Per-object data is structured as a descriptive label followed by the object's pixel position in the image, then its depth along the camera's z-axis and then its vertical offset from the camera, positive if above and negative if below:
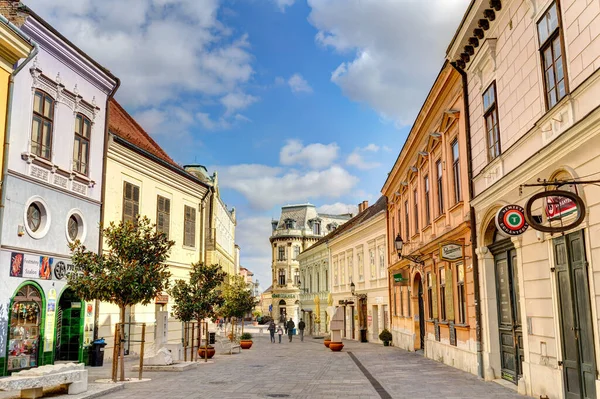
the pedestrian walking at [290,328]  44.01 -1.78
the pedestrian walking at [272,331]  40.94 -1.85
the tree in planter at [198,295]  21.47 +0.39
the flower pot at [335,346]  28.53 -2.06
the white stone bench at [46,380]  10.68 -1.39
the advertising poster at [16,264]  15.45 +1.15
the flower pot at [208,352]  22.70 -1.83
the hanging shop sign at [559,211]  8.67 +1.49
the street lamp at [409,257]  22.83 +1.82
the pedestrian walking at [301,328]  43.84 -1.78
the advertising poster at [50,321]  17.11 -0.41
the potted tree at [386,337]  31.45 -1.82
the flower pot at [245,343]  31.24 -2.07
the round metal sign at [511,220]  11.10 +1.55
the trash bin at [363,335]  38.09 -2.09
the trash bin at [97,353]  19.39 -1.57
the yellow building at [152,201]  21.86 +4.50
